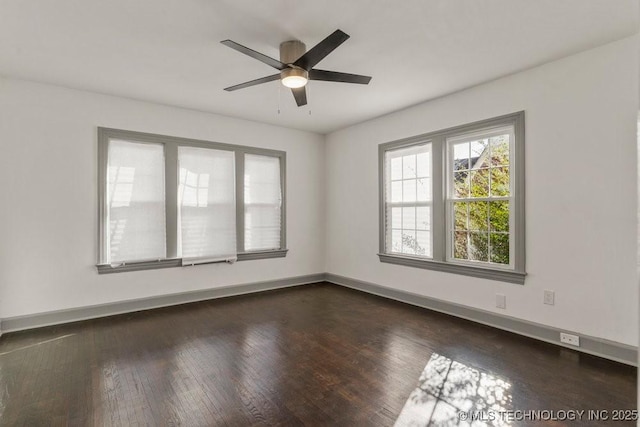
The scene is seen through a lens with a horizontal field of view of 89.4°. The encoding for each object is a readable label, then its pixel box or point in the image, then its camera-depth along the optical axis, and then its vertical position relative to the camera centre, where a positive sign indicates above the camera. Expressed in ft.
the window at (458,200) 11.26 +0.51
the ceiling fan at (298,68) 8.08 +3.85
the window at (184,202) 13.19 +0.55
